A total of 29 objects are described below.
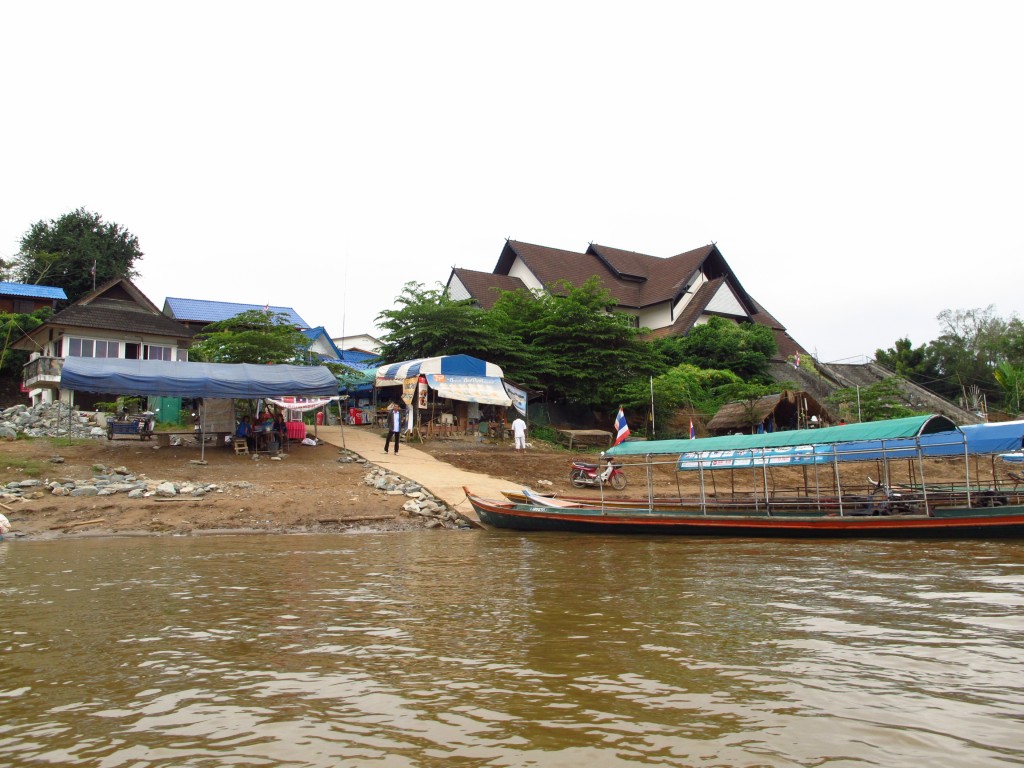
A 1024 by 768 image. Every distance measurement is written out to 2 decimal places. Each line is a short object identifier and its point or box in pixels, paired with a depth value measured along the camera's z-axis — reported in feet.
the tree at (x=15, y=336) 111.91
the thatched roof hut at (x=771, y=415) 84.28
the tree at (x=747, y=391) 93.74
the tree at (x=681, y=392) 88.48
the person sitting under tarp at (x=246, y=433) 68.80
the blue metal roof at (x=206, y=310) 132.05
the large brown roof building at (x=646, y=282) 119.96
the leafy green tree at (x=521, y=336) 89.04
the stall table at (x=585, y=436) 85.97
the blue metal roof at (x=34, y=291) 125.18
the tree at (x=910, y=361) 161.17
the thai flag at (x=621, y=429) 57.26
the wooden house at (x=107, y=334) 104.32
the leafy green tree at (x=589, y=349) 90.43
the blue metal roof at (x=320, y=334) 125.49
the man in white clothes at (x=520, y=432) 77.97
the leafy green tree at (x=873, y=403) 91.50
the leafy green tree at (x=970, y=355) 153.28
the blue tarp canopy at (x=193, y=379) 60.70
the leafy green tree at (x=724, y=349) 108.37
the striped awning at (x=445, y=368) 80.69
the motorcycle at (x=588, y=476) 66.44
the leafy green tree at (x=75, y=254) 142.61
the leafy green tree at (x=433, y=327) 88.74
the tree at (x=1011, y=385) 108.78
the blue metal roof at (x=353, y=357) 127.95
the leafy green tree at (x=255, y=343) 79.87
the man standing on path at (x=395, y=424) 70.03
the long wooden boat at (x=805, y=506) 42.01
